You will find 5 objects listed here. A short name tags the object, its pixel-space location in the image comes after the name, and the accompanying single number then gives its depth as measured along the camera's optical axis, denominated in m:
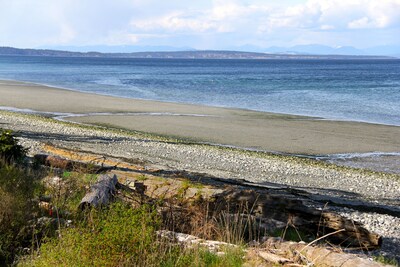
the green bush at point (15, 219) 6.96
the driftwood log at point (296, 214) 8.84
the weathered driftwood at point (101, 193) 8.14
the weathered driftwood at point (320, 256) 6.02
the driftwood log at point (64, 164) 11.73
